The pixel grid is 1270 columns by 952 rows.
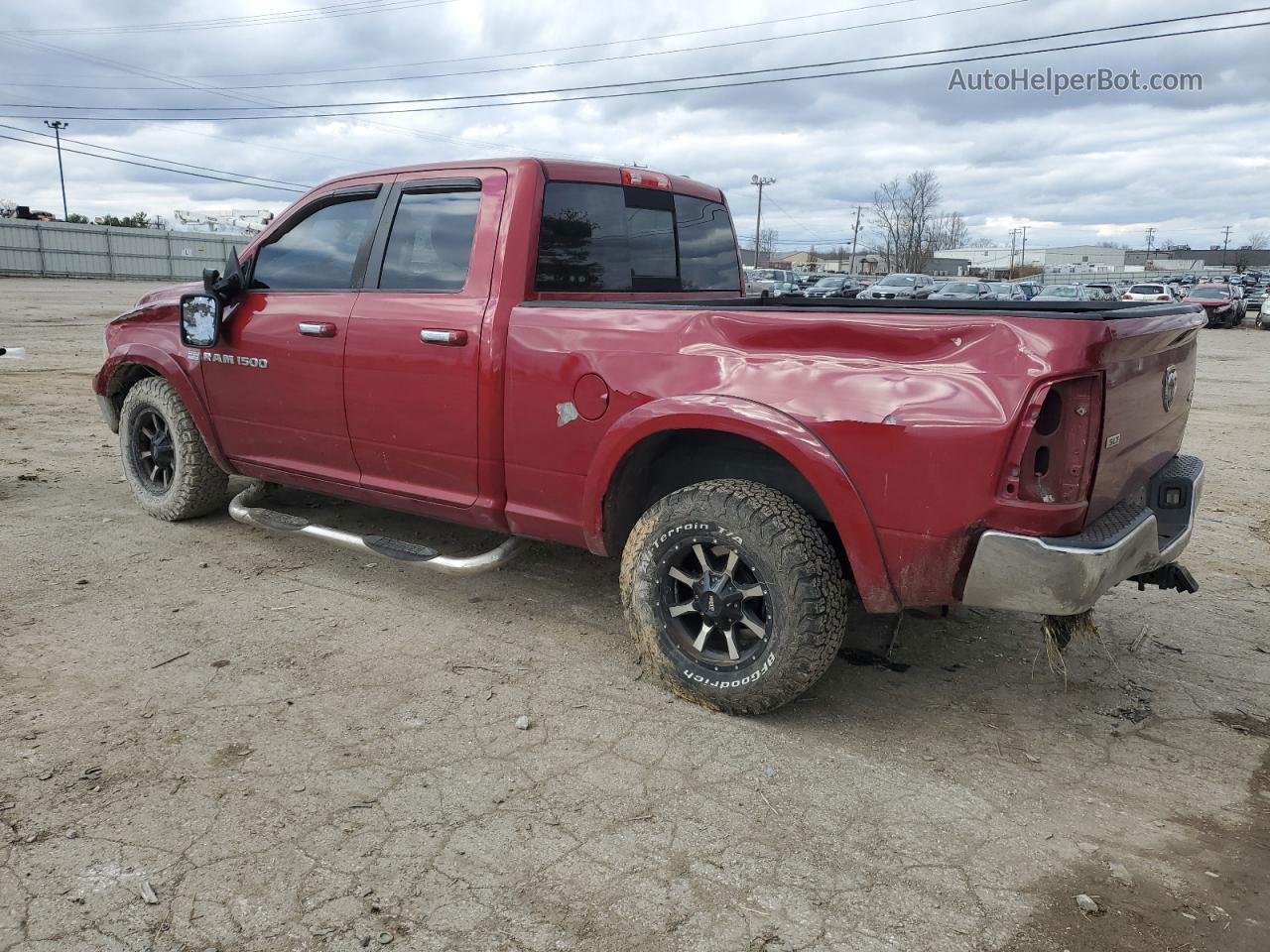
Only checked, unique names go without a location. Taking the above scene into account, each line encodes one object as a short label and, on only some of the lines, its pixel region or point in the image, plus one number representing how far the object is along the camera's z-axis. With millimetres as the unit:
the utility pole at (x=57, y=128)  65562
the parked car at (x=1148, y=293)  33656
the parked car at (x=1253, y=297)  43625
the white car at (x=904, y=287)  31638
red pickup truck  2754
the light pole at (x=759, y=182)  80831
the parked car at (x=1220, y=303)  31438
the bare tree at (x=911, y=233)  84188
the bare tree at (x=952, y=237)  112312
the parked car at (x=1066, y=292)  31039
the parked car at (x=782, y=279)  38756
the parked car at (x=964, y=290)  29516
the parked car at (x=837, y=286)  36528
